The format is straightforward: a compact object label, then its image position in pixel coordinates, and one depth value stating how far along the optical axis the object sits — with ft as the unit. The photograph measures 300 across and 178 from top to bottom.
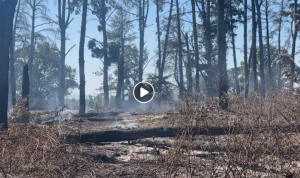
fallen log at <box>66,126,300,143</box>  28.89
